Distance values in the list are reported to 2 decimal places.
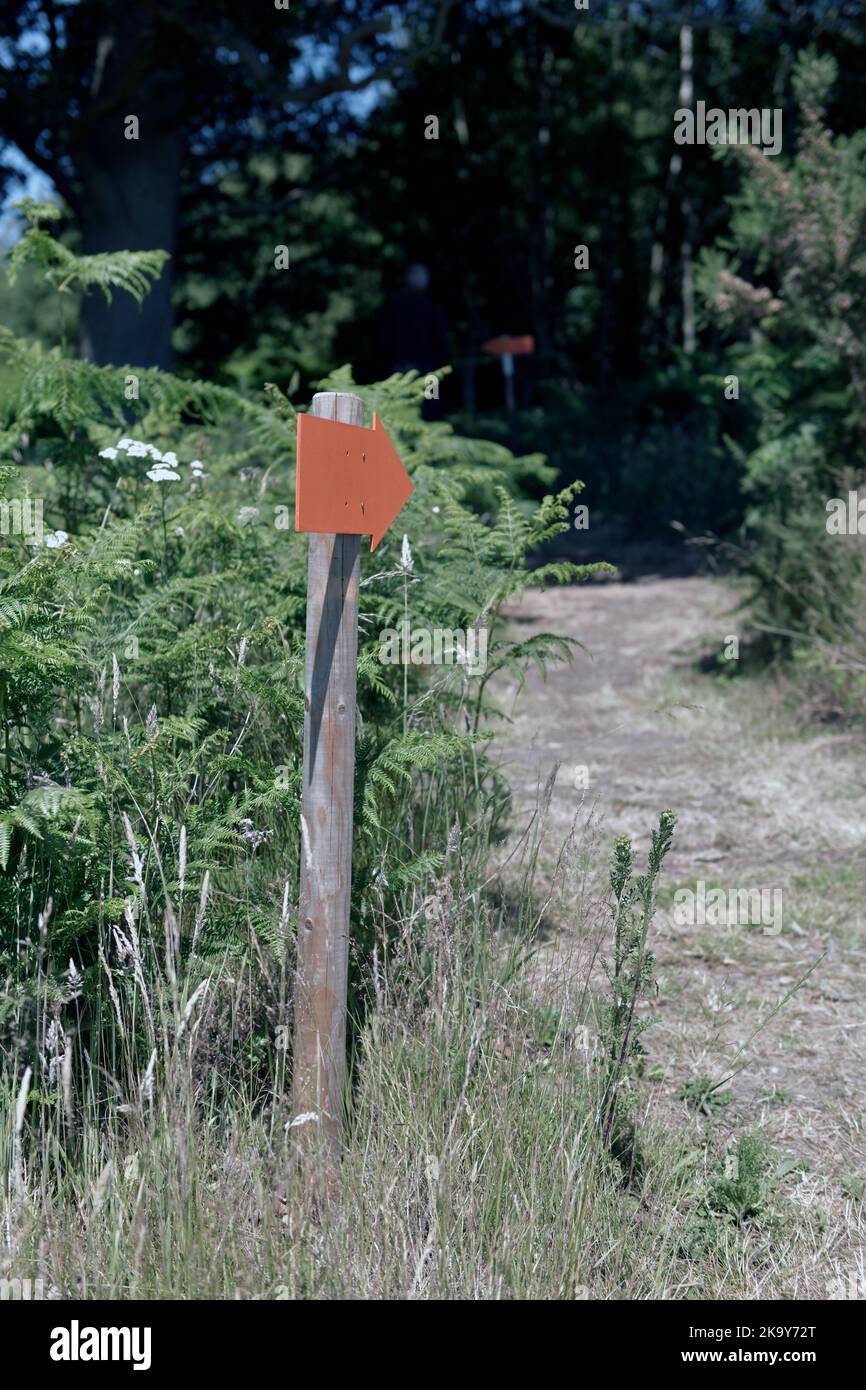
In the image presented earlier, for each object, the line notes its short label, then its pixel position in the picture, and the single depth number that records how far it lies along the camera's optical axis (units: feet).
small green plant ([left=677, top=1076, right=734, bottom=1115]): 10.79
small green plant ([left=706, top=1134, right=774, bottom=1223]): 9.44
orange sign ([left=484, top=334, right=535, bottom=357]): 49.19
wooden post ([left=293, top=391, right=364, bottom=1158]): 8.54
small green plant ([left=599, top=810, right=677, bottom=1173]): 8.84
